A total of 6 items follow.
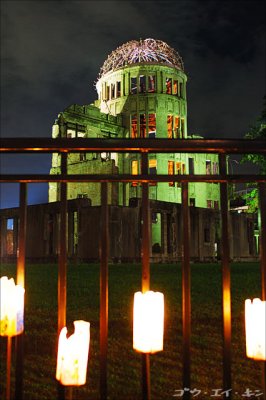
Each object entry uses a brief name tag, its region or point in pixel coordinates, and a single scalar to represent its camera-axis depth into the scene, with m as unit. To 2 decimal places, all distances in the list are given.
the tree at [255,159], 22.89
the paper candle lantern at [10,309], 2.36
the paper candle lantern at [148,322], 2.49
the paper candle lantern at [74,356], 2.38
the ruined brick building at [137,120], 41.06
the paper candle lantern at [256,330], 2.44
